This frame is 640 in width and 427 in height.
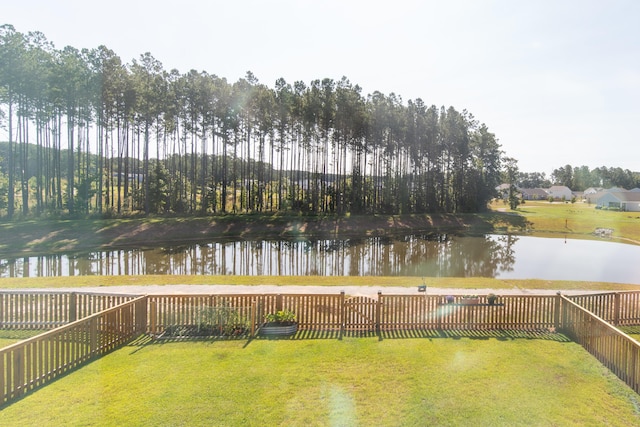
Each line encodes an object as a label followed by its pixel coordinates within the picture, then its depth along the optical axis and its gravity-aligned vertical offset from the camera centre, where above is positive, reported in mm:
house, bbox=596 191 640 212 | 75044 +162
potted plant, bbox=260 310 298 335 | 9859 -3493
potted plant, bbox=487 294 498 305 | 10742 -2945
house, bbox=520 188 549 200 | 114369 +2219
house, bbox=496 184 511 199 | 90062 +2217
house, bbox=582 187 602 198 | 116588 +3756
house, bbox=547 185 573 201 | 115819 +2996
